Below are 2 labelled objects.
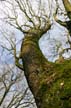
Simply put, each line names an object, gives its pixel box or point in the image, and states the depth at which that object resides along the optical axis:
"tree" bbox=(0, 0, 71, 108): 4.56
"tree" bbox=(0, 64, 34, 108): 26.54
